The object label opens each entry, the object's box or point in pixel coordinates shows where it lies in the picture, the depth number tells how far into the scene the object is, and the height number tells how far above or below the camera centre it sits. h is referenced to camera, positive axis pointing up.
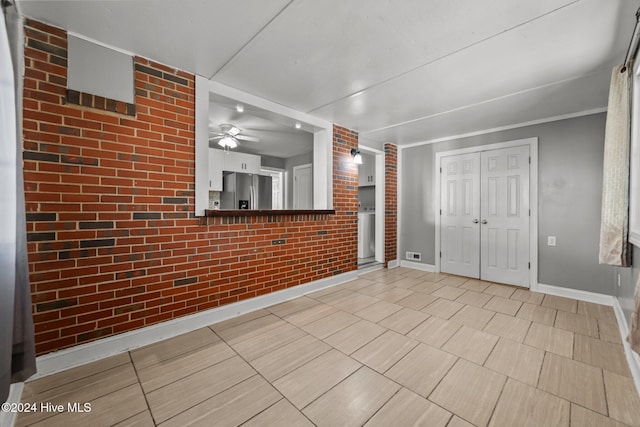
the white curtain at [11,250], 0.94 -0.16
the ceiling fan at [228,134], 3.77 +1.15
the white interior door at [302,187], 6.08 +0.56
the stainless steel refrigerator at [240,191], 4.92 +0.36
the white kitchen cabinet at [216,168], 4.64 +0.75
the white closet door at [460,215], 4.04 -0.08
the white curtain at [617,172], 1.97 +0.30
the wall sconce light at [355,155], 3.85 +0.81
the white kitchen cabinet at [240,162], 4.86 +0.93
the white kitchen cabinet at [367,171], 5.92 +0.90
